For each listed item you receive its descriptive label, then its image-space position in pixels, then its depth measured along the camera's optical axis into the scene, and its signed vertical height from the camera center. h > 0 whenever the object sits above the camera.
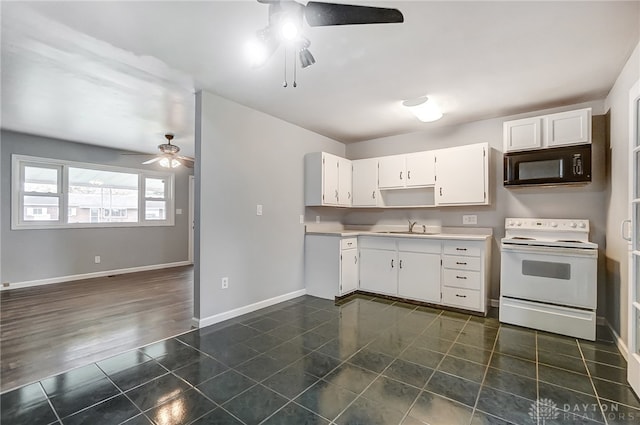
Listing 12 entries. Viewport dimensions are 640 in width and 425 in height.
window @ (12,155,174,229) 4.63 +0.30
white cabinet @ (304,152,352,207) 4.09 +0.48
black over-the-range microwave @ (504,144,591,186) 2.88 +0.49
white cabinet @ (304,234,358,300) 3.88 -0.71
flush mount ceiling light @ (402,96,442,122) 3.11 +1.15
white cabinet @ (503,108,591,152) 2.89 +0.86
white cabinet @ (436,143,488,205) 3.50 +0.48
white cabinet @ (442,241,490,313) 3.28 -0.70
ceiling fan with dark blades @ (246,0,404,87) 1.46 +1.01
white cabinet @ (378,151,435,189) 3.93 +0.60
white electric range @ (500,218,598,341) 2.69 -0.64
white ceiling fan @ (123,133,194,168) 4.36 +0.86
